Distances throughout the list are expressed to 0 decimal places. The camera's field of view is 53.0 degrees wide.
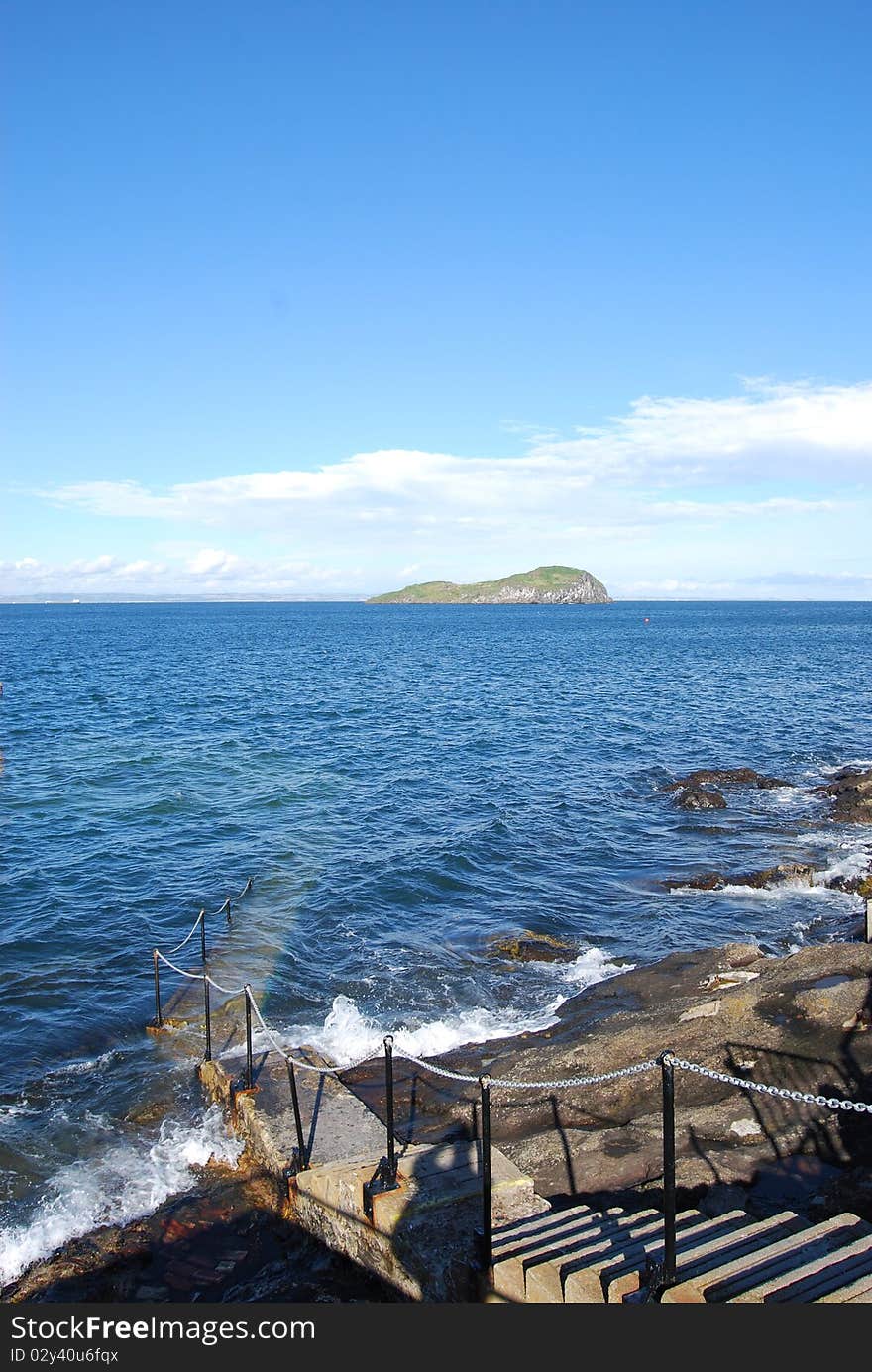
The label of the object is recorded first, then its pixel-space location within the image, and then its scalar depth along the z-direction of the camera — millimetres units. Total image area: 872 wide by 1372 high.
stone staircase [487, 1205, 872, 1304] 6121
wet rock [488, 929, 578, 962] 18297
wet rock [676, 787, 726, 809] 29828
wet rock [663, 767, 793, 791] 32844
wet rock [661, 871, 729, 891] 22391
